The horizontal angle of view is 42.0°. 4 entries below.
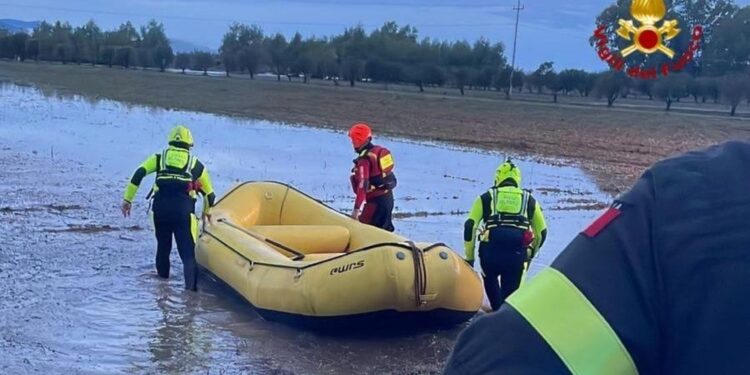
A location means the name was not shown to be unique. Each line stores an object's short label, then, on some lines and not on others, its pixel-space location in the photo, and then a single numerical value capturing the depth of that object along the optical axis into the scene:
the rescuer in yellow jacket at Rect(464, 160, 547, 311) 7.88
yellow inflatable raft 7.70
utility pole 53.08
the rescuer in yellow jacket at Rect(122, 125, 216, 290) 9.29
